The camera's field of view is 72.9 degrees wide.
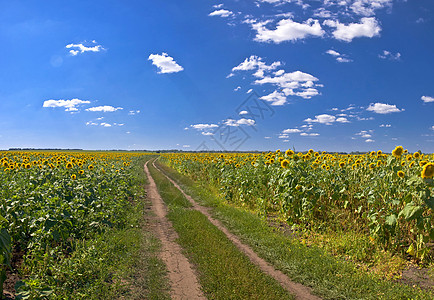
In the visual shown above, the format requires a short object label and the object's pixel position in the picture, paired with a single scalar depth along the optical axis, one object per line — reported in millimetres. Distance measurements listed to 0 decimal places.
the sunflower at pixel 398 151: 7385
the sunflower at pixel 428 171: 6027
